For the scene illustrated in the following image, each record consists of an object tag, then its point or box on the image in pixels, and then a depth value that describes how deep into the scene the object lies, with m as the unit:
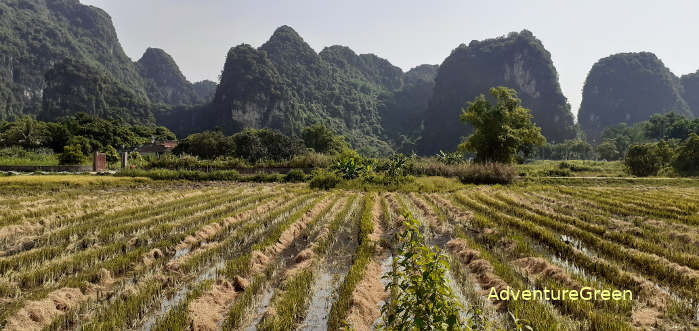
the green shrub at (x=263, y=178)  32.59
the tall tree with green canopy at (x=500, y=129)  35.38
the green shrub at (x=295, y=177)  33.09
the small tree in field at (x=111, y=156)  46.62
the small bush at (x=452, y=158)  45.66
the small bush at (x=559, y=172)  44.20
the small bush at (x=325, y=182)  25.82
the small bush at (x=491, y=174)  29.75
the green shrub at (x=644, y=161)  42.22
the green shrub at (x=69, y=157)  37.82
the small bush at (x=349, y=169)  29.37
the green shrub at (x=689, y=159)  39.52
